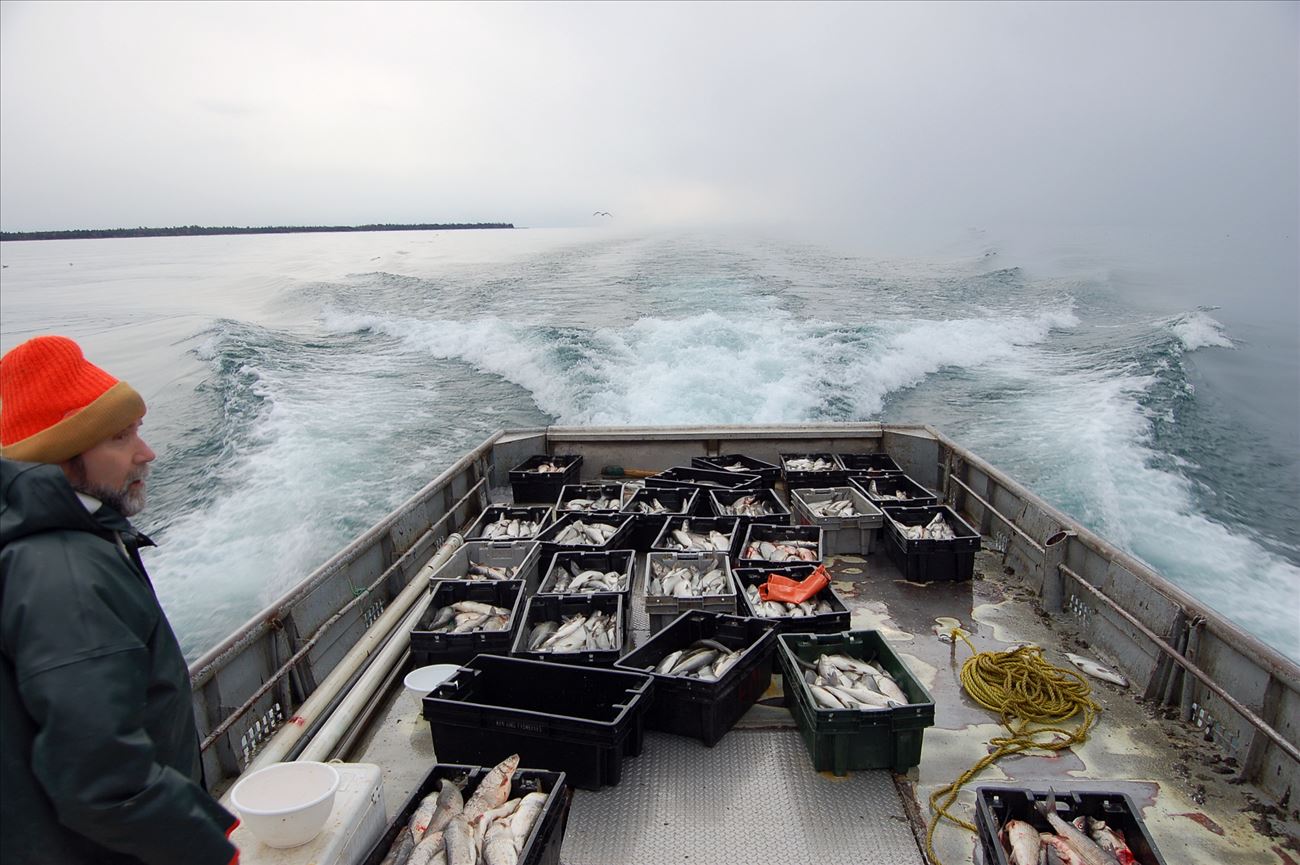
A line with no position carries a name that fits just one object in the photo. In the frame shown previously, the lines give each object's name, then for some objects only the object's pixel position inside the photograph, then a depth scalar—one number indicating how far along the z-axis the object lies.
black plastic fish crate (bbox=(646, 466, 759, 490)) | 7.35
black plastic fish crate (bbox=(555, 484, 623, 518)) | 7.37
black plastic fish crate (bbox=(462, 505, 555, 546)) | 6.50
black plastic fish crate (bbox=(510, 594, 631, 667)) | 4.62
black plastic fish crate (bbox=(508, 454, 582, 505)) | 7.70
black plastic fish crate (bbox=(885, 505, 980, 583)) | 5.69
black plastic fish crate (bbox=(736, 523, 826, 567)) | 6.03
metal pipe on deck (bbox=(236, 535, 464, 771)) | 3.64
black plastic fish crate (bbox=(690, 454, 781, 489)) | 7.57
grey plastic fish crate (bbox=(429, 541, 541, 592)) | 5.53
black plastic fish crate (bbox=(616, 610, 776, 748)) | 3.77
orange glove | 4.79
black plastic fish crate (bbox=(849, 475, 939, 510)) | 6.63
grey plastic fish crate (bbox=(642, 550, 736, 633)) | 4.88
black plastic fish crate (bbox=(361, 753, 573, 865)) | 2.62
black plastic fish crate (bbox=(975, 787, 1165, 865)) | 2.74
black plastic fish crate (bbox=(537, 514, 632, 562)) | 5.77
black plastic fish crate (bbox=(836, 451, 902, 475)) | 7.85
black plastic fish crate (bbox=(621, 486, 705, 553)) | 6.48
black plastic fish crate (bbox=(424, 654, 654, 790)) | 3.38
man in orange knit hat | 1.41
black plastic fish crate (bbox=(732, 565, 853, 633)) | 4.46
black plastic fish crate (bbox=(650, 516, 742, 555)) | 6.05
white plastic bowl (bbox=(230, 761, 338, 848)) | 2.46
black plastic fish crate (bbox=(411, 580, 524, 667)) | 4.44
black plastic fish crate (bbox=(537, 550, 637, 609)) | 5.51
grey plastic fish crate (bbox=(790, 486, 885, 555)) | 6.23
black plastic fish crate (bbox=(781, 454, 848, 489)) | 7.27
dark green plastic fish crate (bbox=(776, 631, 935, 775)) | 3.47
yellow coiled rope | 3.84
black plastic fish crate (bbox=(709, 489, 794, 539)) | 6.23
